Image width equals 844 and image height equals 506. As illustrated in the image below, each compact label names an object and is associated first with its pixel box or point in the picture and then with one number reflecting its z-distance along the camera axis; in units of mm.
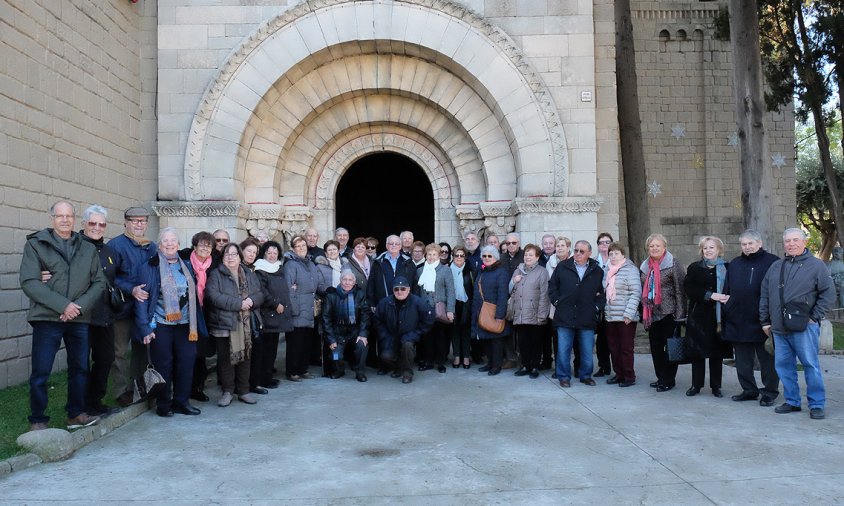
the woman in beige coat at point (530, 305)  8727
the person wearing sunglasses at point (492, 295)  8906
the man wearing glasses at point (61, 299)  5672
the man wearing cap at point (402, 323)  8695
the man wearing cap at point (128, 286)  6488
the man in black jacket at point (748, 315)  7145
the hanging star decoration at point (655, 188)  17188
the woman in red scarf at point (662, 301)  7762
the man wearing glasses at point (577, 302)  8180
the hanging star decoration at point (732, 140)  17031
